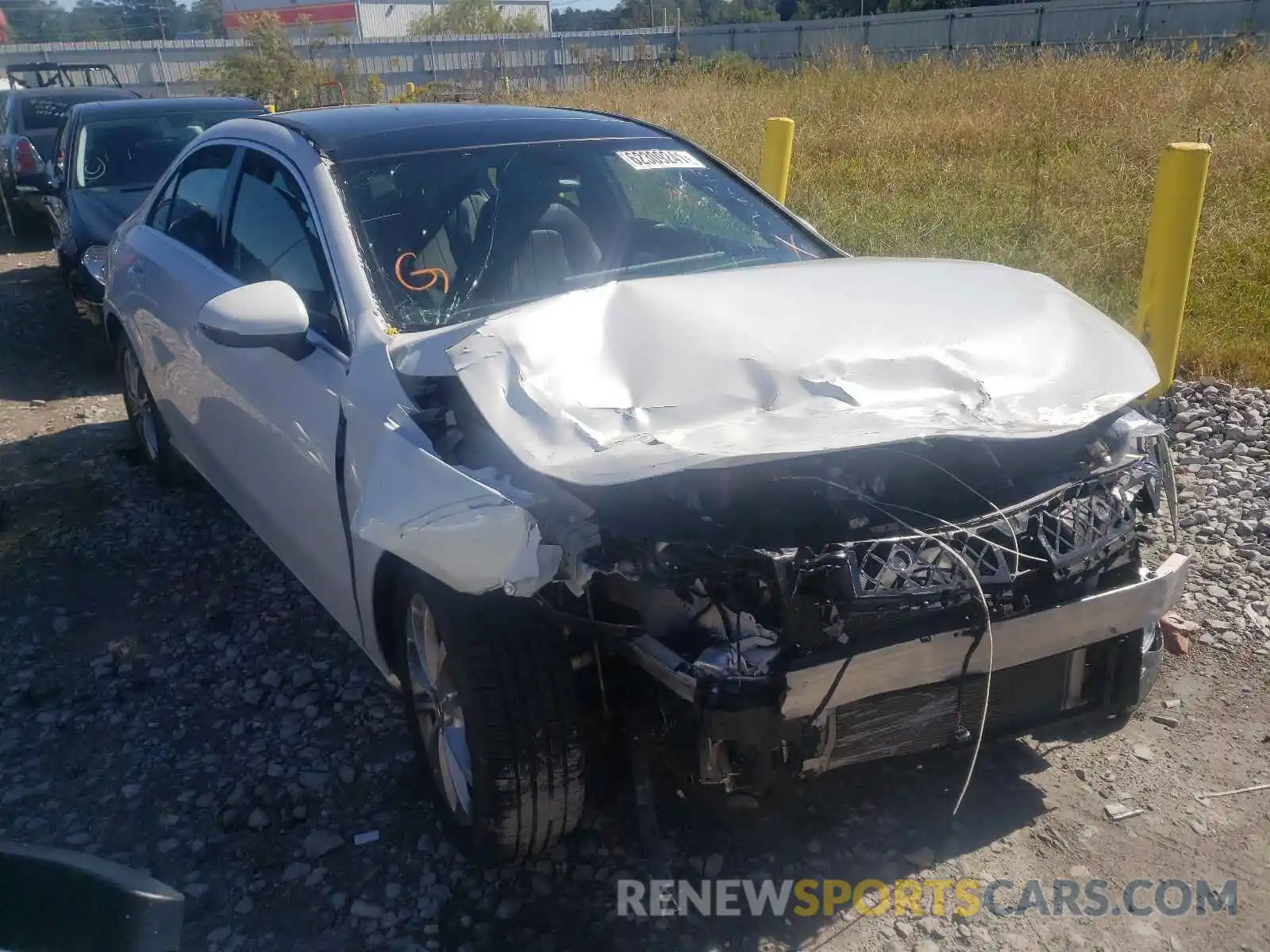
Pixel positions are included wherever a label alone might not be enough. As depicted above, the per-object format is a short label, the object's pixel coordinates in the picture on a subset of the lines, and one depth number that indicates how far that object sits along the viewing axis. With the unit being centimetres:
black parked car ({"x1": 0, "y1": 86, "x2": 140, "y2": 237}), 1220
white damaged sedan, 223
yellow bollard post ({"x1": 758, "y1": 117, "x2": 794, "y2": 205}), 668
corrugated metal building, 6125
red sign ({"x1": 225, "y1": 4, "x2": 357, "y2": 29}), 6222
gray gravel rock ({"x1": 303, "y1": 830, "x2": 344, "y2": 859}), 285
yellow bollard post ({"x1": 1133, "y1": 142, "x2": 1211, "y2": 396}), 458
